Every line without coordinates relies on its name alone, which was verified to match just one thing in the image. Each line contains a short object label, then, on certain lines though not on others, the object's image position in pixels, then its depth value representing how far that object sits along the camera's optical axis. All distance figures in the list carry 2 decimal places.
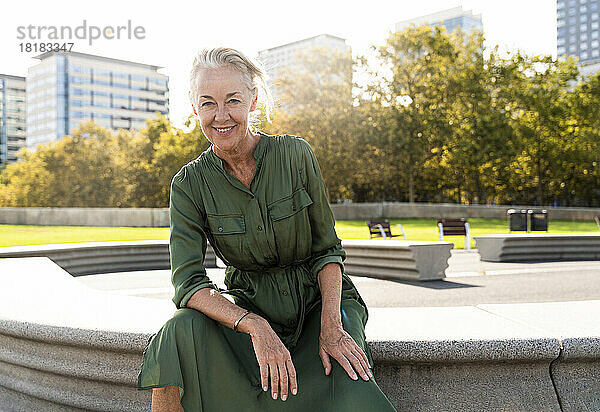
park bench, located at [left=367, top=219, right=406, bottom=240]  16.03
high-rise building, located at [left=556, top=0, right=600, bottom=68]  186.75
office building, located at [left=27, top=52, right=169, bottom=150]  148.25
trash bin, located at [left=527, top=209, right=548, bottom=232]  20.52
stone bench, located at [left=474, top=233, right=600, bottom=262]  11.43
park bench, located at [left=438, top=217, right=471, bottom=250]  15.19
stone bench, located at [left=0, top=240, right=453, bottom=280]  8.75
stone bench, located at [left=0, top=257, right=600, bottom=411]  2.79
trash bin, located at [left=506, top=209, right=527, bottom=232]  20.73
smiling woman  2.30
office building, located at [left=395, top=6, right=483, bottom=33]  192.62
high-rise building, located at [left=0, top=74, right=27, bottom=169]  155.25
